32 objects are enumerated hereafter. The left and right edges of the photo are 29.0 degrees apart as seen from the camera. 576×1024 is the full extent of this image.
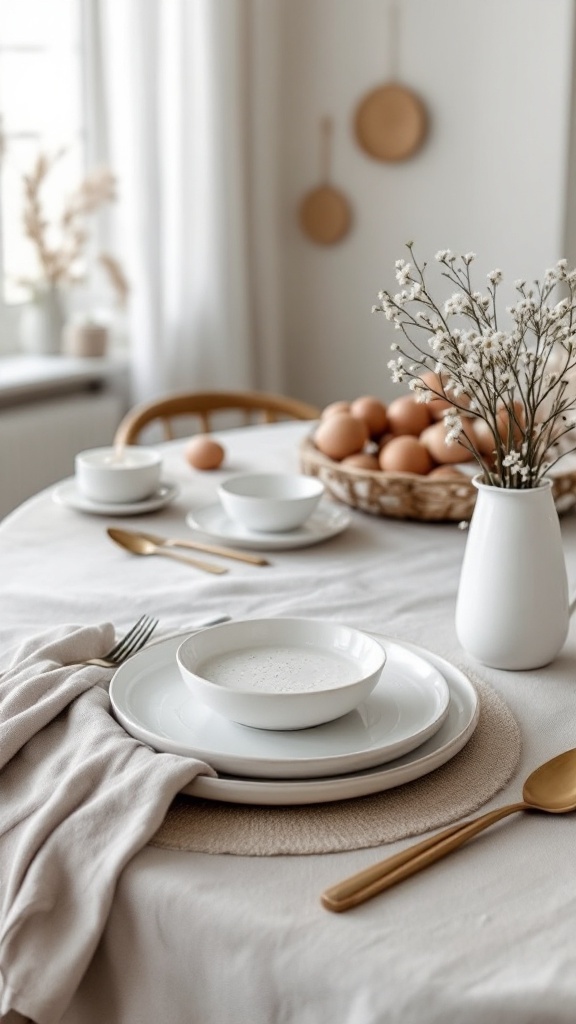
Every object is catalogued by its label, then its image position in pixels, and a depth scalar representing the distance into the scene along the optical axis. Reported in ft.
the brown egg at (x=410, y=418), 5.48
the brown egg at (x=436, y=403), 5.35
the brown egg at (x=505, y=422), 4.70
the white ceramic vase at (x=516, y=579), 3.34
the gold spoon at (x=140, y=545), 4.62
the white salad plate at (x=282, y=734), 2.61
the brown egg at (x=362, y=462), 5.18
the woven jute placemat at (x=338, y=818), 2.43
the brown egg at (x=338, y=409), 5.72
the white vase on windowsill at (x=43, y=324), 10.16
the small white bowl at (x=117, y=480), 5.16
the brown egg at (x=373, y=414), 5.56
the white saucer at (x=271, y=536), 4.73
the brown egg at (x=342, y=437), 5.32
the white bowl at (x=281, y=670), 2.70
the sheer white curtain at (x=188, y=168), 9.95
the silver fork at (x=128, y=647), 3.30
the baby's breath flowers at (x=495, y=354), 3.04
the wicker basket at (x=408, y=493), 4.88
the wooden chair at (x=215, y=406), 7.43
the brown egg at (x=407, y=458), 5.08
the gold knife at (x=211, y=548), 4.60
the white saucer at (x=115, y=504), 5.14
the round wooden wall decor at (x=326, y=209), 11.55
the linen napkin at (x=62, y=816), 2.23
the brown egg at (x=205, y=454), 5.91
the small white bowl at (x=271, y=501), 4.76
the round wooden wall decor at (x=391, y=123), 10.89
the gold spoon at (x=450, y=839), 2.23
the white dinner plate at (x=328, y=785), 2.55
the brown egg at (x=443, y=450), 5.05
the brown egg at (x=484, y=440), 5.01
